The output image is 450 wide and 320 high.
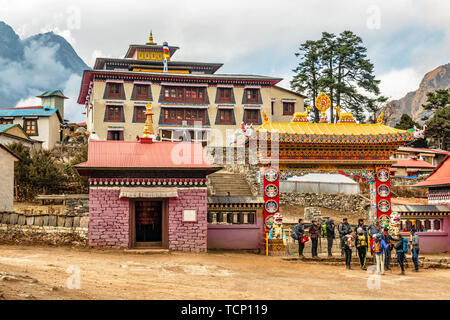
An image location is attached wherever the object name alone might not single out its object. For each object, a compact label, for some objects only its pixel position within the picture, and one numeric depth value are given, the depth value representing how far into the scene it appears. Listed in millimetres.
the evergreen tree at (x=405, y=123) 59719
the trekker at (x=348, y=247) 18297
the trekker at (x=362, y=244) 18297
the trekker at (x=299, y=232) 19969
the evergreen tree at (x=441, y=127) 55281
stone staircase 37550
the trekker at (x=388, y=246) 18016
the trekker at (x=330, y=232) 20469
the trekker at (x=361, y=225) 18661
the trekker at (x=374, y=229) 18547
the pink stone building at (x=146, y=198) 20281
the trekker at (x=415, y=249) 18531
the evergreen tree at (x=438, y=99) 58375
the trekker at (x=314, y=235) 20062
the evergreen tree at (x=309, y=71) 60688
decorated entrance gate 21297
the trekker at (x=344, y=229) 19500
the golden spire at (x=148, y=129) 22519
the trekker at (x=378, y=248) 17656
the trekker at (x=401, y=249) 18078
